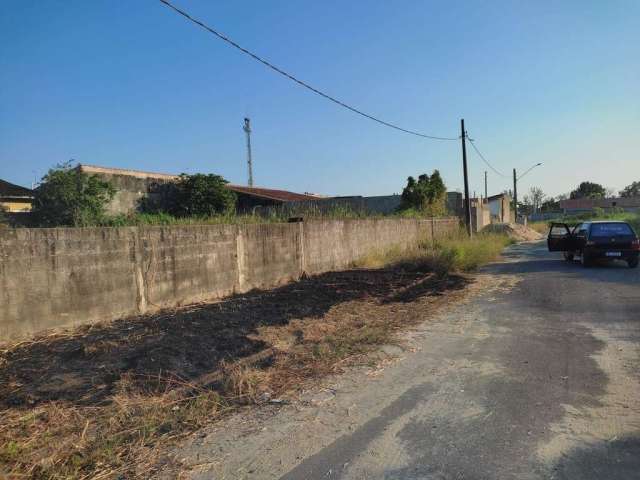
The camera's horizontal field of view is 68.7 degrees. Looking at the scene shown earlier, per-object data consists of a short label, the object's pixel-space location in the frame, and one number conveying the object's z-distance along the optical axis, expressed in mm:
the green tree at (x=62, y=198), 13703
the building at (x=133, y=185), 18188
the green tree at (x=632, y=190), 118825
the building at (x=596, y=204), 91375
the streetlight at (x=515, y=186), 50156
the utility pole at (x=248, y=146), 45619
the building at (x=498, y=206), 62647
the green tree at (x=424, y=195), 32094
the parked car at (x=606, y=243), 15133
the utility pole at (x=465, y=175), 27366
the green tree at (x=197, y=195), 21531
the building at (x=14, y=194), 16823
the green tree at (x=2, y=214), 9037
